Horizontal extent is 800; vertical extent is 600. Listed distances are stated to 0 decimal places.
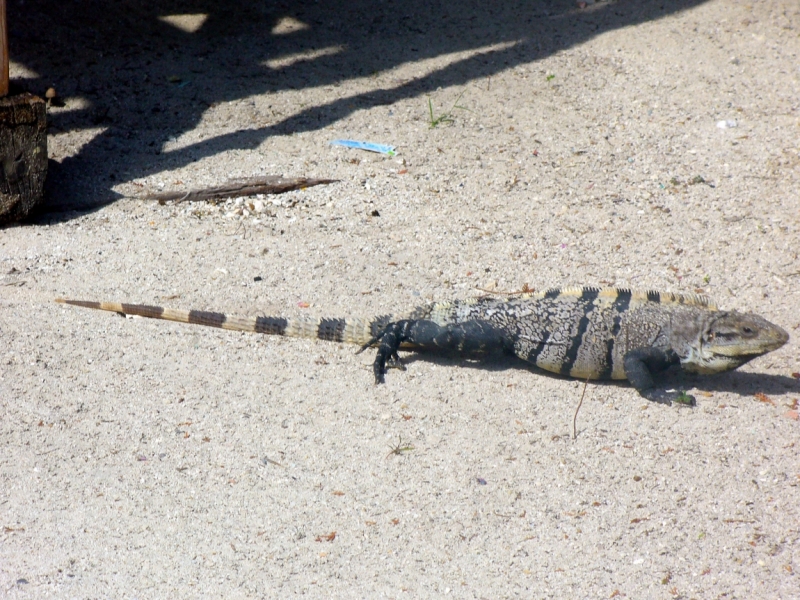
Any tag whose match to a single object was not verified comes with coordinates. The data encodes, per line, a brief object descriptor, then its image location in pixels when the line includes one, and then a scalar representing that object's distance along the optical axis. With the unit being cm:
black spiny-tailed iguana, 945
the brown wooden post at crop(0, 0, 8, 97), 1245
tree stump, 1277
